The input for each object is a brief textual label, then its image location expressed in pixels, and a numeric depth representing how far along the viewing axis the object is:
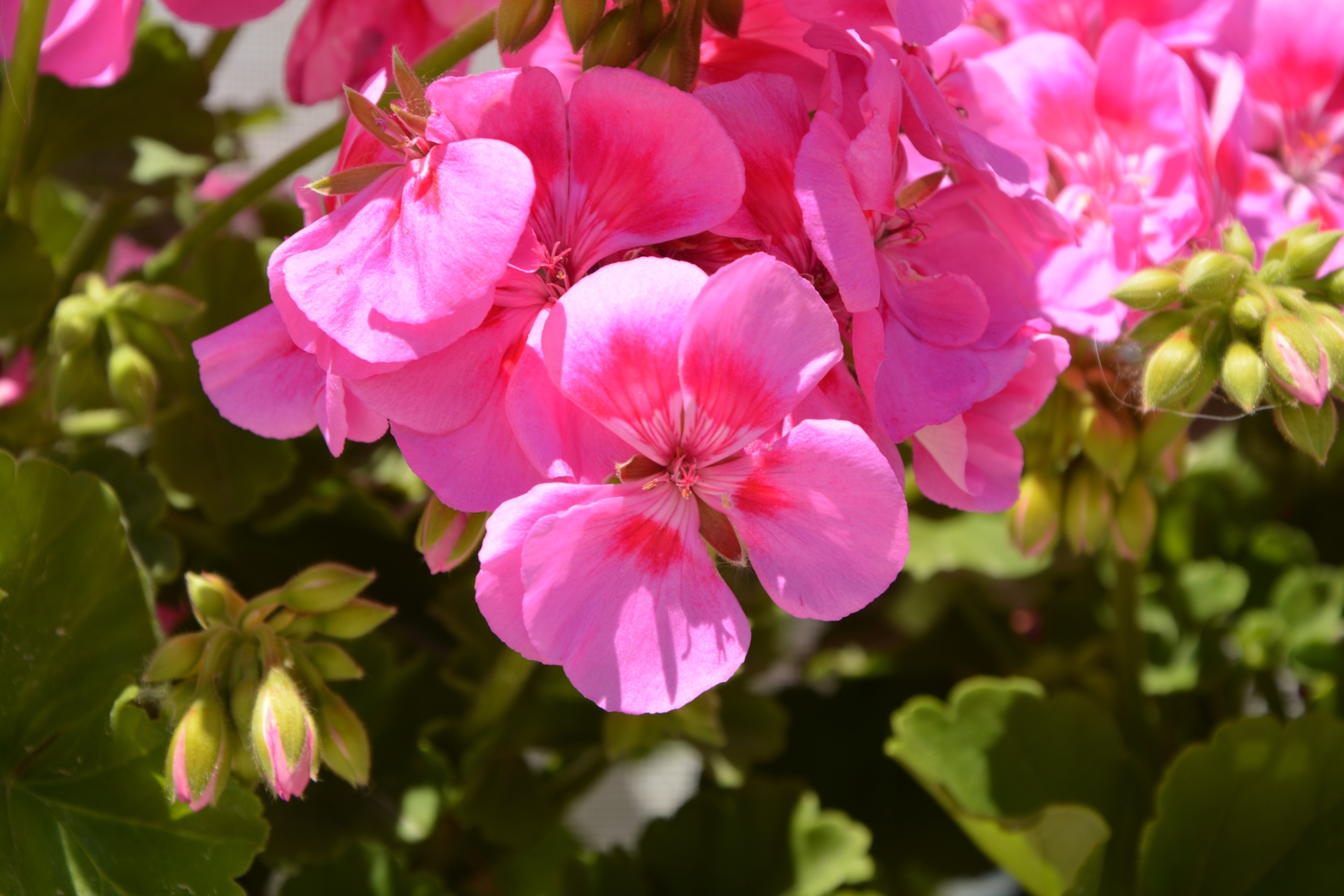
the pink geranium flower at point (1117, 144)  0.40
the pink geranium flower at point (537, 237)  0.35
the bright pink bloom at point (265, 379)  0.37
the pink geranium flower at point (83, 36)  0.40
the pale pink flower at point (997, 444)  0.37
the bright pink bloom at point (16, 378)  0.45
